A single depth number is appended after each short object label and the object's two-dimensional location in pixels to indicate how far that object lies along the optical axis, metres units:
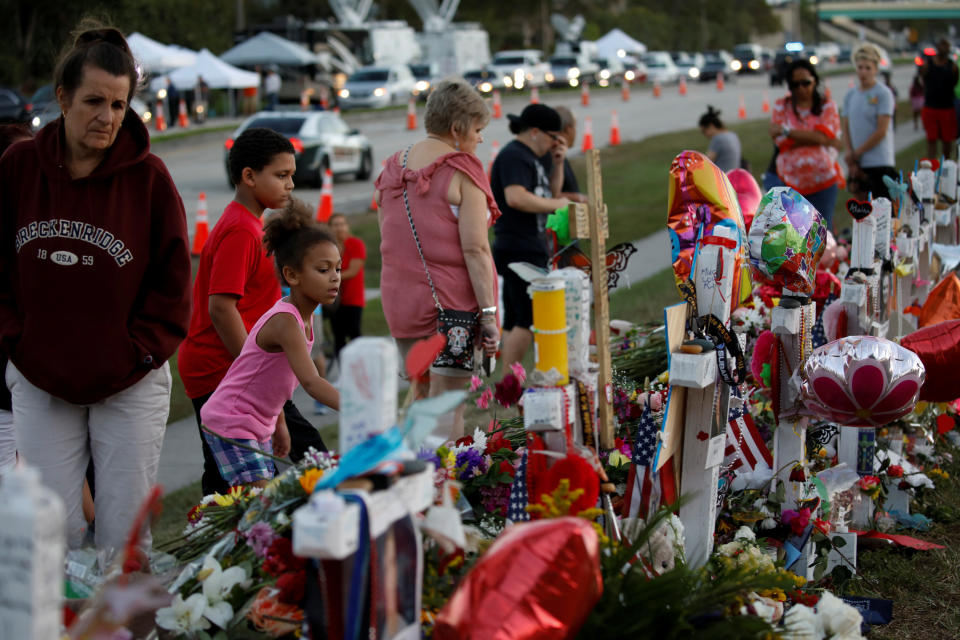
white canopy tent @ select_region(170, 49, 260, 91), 35.12
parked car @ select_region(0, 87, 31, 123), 26.19
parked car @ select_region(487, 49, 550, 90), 44.97
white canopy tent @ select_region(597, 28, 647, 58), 60.25
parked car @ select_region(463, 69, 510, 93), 45.25
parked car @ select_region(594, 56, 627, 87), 51.22
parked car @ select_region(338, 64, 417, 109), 38.03
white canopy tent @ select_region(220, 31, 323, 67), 42.44
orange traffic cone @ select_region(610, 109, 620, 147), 25.03
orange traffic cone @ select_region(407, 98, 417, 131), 30.09
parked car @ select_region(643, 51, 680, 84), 52.47
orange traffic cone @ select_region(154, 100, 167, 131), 30.77
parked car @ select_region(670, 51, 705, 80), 54.19
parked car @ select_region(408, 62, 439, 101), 42.81
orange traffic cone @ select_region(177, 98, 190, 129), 32.69
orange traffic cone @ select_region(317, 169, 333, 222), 14.95
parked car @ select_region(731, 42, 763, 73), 56.69
